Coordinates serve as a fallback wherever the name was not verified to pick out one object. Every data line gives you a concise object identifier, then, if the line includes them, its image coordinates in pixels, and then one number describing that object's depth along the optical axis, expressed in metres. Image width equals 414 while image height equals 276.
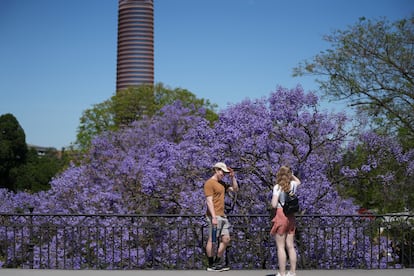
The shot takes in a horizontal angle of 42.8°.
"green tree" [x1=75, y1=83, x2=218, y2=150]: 47.59
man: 9.45
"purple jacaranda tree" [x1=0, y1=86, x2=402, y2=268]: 15.64
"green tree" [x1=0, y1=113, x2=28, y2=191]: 55.69
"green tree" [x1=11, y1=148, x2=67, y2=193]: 56.03
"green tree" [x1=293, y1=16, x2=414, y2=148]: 16.67
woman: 8.69
